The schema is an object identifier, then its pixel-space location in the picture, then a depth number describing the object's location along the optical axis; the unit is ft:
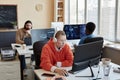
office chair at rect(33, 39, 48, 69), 10.05
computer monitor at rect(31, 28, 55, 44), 13.00
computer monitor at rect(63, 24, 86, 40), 14.49
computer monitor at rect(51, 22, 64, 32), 15.21
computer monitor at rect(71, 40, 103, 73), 7.10
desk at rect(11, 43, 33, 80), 12.47
